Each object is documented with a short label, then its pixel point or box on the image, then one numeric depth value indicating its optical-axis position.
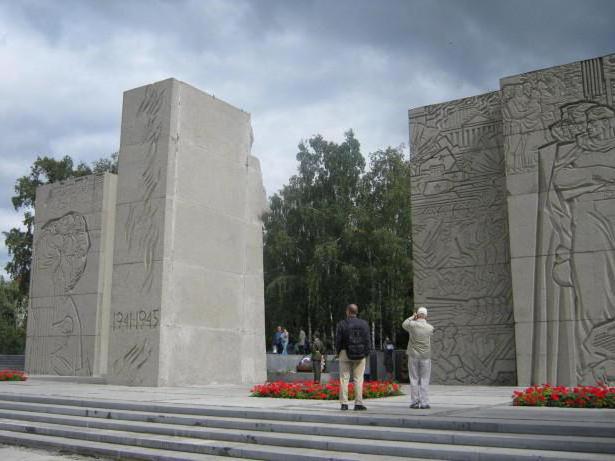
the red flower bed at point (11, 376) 18.05
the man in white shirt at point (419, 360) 9.34
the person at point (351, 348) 9.38
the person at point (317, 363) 17.33
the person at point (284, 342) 24.72
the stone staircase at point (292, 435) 6.62
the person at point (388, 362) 21.11
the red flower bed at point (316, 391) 11.41
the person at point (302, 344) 27.06
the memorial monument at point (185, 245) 16.08
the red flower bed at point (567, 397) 9.41
